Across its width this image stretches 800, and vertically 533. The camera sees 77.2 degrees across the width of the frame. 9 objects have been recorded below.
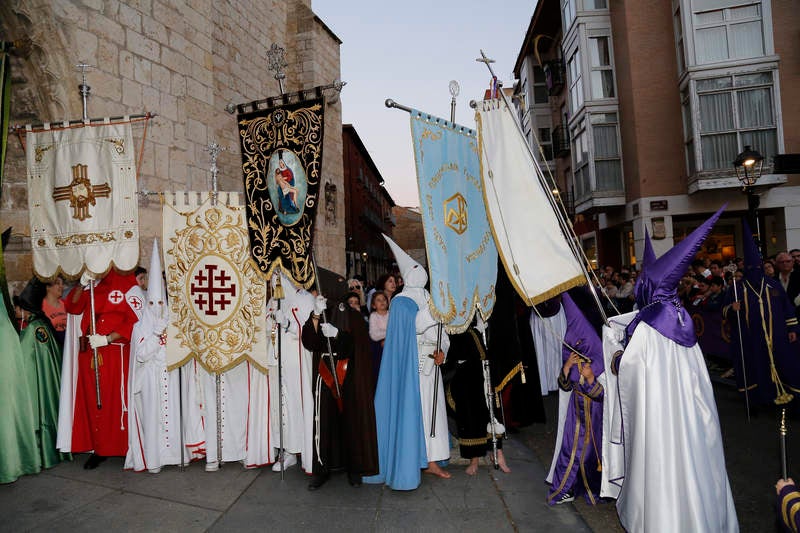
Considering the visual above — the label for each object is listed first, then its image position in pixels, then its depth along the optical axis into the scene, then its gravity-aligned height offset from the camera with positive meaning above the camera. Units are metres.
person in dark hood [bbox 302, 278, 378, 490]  4.40 -0.90
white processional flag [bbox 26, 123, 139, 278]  5.08 +1.10
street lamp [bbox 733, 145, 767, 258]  7.87 +1.68
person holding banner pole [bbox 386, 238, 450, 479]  4.55 -0.63
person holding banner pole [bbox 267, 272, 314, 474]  4.89 -0.76
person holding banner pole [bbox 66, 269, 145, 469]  5.07 -0.66
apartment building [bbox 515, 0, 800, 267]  13.58 +4.88
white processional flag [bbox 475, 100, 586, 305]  3.85 +0.55
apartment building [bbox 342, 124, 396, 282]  32.97 +6.40
